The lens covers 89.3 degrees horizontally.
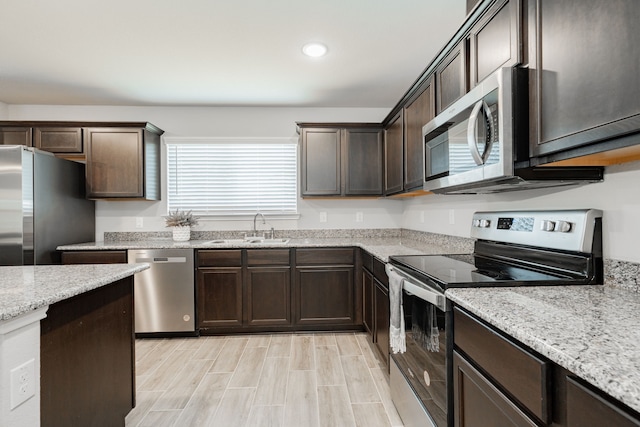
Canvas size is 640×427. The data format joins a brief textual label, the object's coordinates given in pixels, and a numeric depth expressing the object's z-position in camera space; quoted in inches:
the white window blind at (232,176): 148.3
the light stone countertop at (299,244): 107.6
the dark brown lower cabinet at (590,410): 22.1
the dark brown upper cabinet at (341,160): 137.7
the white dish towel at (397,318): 67.4
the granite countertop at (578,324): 23.3
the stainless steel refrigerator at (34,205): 104.7
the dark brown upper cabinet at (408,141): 88.7
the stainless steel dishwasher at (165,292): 122.6
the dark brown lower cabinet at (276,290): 124.8
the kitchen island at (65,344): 39.4
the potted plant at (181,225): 137.2
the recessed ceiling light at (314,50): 96.3
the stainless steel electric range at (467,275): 49.6
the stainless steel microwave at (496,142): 48.8
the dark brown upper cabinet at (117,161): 131.3
